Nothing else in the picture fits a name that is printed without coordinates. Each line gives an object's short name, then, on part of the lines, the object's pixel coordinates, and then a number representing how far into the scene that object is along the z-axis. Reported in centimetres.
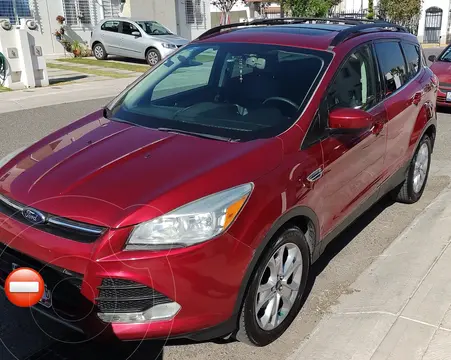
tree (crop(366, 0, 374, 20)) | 2918
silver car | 1775
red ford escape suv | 229
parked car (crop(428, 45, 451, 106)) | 942
